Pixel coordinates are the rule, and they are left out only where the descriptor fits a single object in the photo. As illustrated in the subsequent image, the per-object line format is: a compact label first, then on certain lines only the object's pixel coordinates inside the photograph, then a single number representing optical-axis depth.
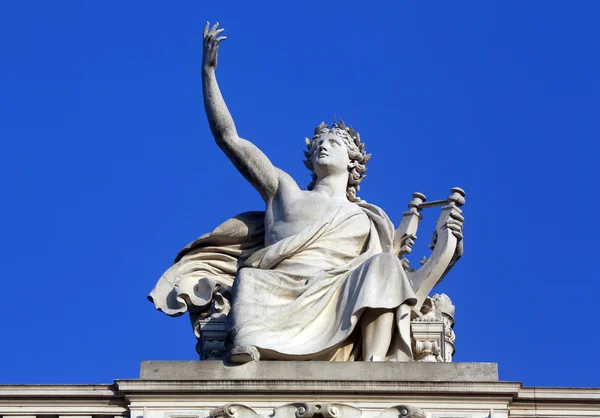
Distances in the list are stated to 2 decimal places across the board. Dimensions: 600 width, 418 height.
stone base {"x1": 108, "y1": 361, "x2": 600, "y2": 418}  31.38
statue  32.47
